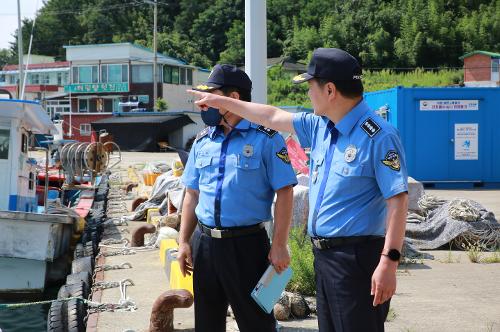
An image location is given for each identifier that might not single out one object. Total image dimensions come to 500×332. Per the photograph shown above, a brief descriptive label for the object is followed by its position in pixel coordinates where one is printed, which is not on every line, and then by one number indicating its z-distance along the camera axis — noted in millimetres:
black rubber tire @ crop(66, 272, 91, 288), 7770
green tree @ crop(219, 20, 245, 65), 81562
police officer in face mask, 3822
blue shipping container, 16172
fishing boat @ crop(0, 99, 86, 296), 9820
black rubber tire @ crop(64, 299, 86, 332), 5953
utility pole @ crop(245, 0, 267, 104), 5945
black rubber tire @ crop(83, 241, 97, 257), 10820
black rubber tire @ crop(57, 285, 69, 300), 7052
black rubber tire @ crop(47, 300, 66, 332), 5929
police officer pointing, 3020
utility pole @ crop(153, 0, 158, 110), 52531
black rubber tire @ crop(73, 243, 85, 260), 10711
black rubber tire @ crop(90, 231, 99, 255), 11475
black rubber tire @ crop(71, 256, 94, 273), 9135
